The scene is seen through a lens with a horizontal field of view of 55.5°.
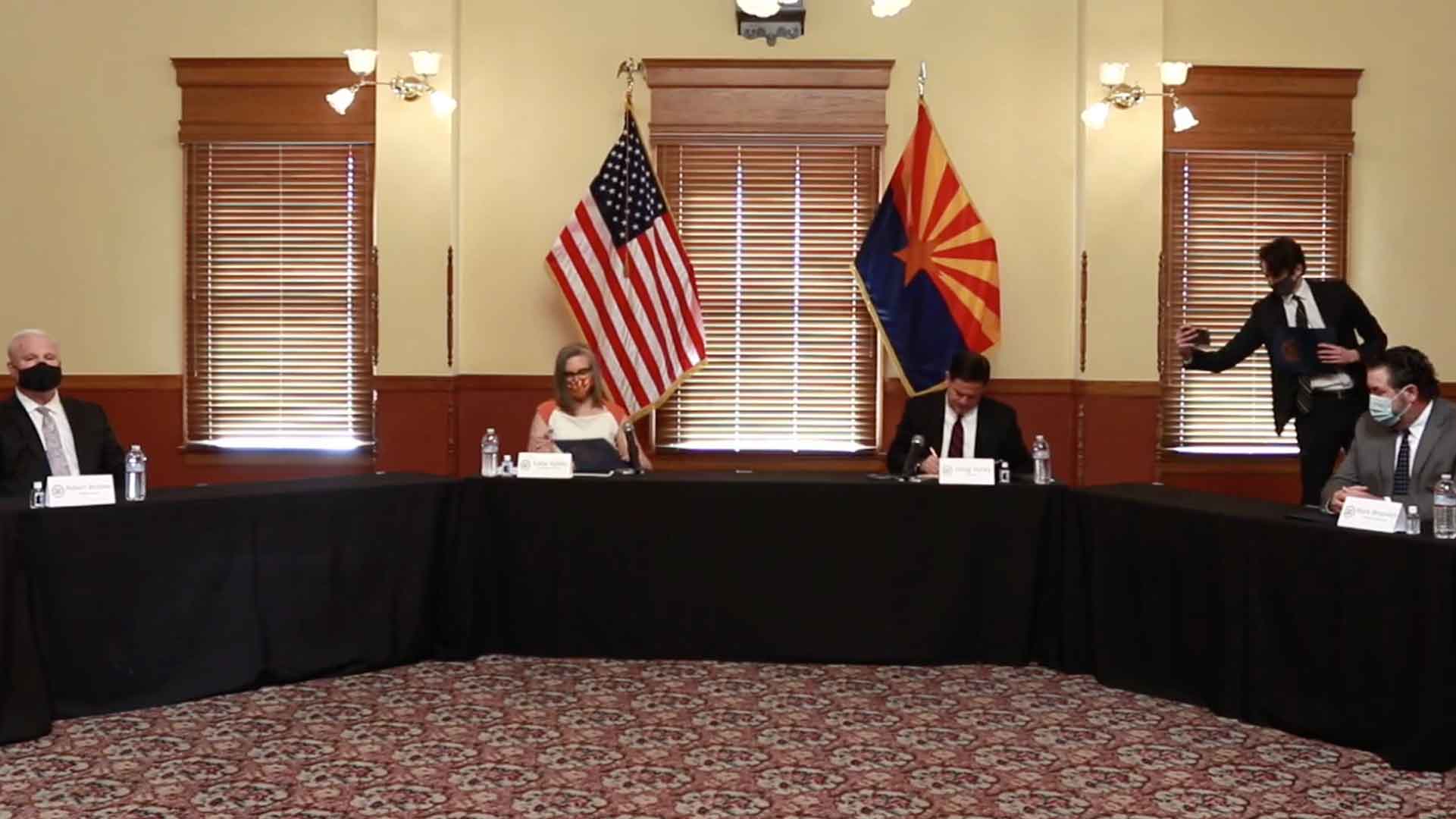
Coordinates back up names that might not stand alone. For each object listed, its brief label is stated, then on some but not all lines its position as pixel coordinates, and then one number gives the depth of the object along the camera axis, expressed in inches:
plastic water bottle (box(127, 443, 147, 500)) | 185.9
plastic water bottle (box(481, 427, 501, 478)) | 217.3
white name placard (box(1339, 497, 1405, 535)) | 163.2
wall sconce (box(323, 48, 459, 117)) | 274.1
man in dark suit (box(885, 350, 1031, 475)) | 224.1
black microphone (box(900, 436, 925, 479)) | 213.5
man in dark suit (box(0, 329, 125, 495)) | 196.9
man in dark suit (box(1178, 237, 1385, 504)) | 225.8
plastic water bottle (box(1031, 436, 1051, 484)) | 211.5
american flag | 283.3
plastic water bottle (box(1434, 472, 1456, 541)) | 157.8
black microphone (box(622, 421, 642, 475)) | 222.7
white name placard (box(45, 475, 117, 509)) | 175.6
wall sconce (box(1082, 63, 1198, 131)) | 275.6
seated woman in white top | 227.8
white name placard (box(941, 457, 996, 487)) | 207.3
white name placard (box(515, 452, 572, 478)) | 211.5
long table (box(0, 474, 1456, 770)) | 173.6
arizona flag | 281.4
